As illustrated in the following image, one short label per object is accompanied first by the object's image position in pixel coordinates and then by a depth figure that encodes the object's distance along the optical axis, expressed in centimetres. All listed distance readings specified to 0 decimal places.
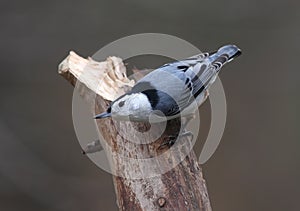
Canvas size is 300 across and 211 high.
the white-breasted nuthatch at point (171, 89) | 493
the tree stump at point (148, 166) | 489
